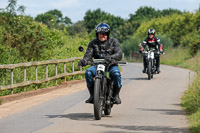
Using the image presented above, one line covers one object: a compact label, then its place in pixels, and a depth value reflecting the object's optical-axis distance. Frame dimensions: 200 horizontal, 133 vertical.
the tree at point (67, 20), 145.73
